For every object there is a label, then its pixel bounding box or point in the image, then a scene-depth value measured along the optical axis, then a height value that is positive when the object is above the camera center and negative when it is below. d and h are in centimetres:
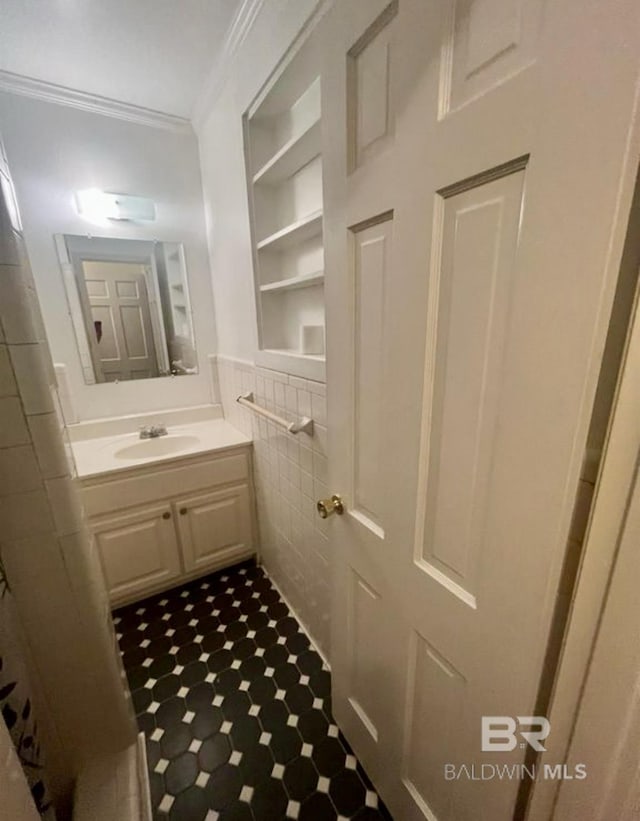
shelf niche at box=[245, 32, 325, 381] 112 +42
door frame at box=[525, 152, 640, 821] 38 -28
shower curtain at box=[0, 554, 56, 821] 66 -74
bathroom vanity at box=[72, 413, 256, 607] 155 -85
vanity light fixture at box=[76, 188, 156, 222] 164 +59
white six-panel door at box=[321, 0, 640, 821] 37 +0
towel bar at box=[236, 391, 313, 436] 117 -36
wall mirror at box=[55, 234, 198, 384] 172 +11
